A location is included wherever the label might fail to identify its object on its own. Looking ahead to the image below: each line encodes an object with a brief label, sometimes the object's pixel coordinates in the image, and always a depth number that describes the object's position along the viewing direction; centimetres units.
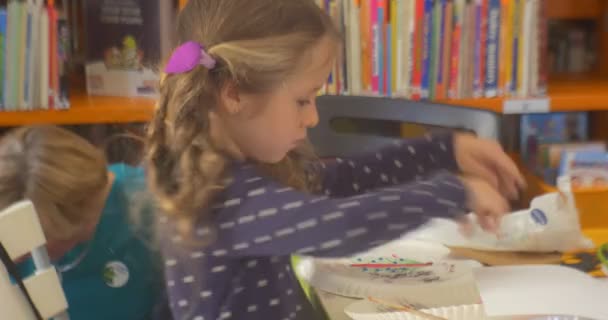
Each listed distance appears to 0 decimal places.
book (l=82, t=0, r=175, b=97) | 259
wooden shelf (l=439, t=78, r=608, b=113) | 261
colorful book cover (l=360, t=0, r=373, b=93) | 260
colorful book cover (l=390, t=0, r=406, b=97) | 260
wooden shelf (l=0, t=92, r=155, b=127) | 256
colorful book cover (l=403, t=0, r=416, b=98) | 260
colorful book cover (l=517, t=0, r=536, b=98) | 262
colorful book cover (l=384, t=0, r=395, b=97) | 261
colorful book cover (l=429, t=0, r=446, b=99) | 261
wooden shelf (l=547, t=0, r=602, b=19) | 291
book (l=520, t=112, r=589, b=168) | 277
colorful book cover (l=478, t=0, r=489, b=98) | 261
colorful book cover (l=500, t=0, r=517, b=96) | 261
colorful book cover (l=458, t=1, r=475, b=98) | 261
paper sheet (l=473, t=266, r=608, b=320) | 204
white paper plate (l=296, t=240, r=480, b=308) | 208
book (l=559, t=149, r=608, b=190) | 246
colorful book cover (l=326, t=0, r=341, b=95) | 260
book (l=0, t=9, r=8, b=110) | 254
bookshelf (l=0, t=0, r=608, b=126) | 256
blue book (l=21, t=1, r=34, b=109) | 255
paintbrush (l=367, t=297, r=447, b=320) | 200
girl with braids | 192
